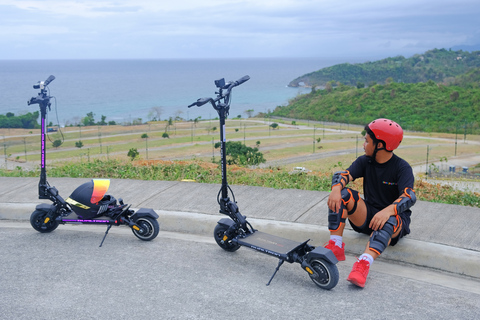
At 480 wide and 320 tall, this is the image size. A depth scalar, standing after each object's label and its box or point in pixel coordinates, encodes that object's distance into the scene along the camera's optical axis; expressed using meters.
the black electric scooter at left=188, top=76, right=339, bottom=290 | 3.98
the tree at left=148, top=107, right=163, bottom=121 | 134.65
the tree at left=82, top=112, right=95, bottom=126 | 93.89
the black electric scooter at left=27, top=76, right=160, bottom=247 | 5.26
